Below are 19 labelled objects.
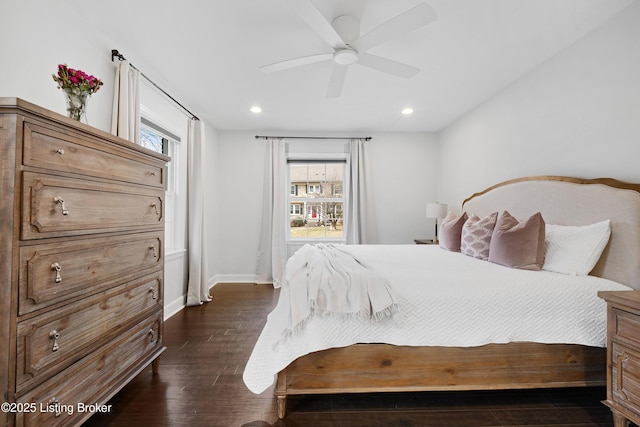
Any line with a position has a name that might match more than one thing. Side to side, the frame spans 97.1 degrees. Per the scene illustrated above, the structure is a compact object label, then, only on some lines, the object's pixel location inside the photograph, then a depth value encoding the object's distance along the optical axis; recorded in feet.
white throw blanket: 4.96
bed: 5.03
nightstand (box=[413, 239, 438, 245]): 13.47
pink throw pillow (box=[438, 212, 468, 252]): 9.86
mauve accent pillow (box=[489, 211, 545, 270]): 6.57
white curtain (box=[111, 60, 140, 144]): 7.23
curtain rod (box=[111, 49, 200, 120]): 7.37
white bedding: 4.97
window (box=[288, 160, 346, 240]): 16.30
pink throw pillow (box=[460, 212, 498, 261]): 7.98
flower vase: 4.66
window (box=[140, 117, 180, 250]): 10.80
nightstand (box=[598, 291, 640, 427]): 4.24
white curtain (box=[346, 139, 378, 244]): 14.99
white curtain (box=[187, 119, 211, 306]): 11.46
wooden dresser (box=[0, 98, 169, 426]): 3.34
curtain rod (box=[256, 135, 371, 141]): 15.01
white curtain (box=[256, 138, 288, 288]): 14.80
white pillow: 6.11
